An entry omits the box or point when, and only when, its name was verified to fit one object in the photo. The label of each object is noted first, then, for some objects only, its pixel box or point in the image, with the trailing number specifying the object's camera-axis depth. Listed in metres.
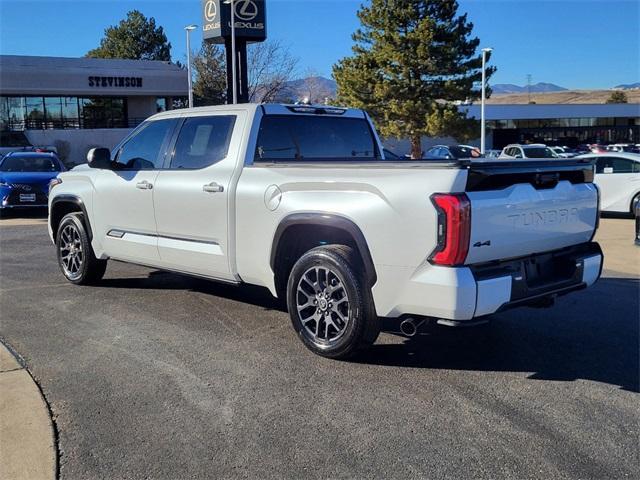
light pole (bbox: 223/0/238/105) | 33.81
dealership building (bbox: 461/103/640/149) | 65.25
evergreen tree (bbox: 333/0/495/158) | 36.25
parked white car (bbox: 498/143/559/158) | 22.83
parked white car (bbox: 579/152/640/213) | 14.43
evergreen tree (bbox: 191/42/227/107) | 53.25
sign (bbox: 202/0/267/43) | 36.53
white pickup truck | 4.18
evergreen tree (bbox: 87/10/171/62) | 67.00
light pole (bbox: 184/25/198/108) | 42.01
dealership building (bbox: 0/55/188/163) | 46.78
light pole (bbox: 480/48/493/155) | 37.36
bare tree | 47.66
